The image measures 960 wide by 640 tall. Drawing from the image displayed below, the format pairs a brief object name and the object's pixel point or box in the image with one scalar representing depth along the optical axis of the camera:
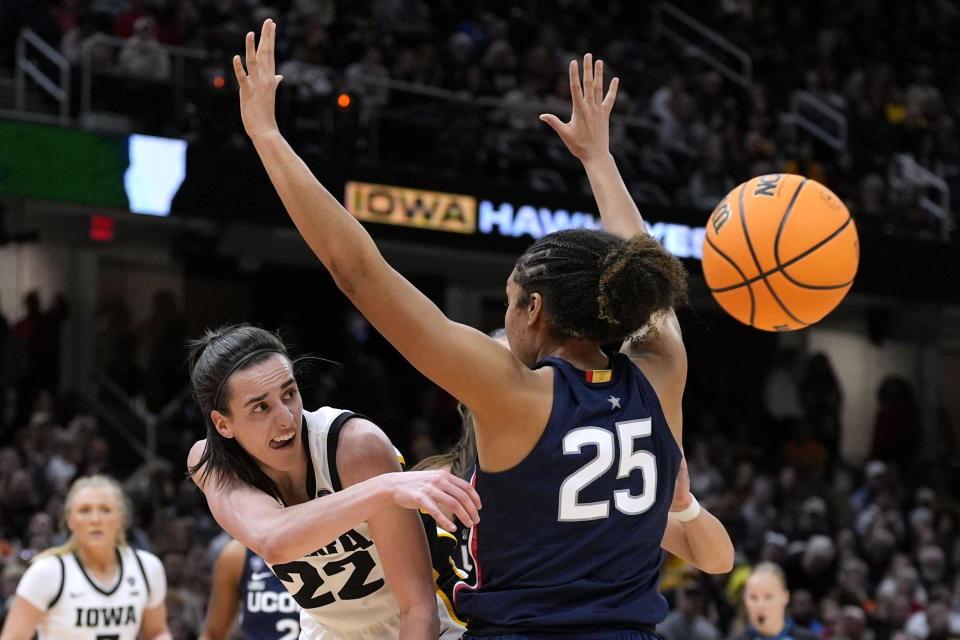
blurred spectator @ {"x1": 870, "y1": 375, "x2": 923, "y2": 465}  15.46
